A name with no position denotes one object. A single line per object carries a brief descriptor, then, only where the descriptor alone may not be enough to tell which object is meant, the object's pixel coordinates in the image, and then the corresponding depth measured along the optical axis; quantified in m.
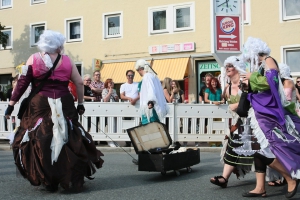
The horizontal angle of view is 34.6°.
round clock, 14.38
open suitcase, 6.78
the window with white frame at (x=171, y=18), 23.48
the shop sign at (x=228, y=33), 14.21
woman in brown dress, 5.66
